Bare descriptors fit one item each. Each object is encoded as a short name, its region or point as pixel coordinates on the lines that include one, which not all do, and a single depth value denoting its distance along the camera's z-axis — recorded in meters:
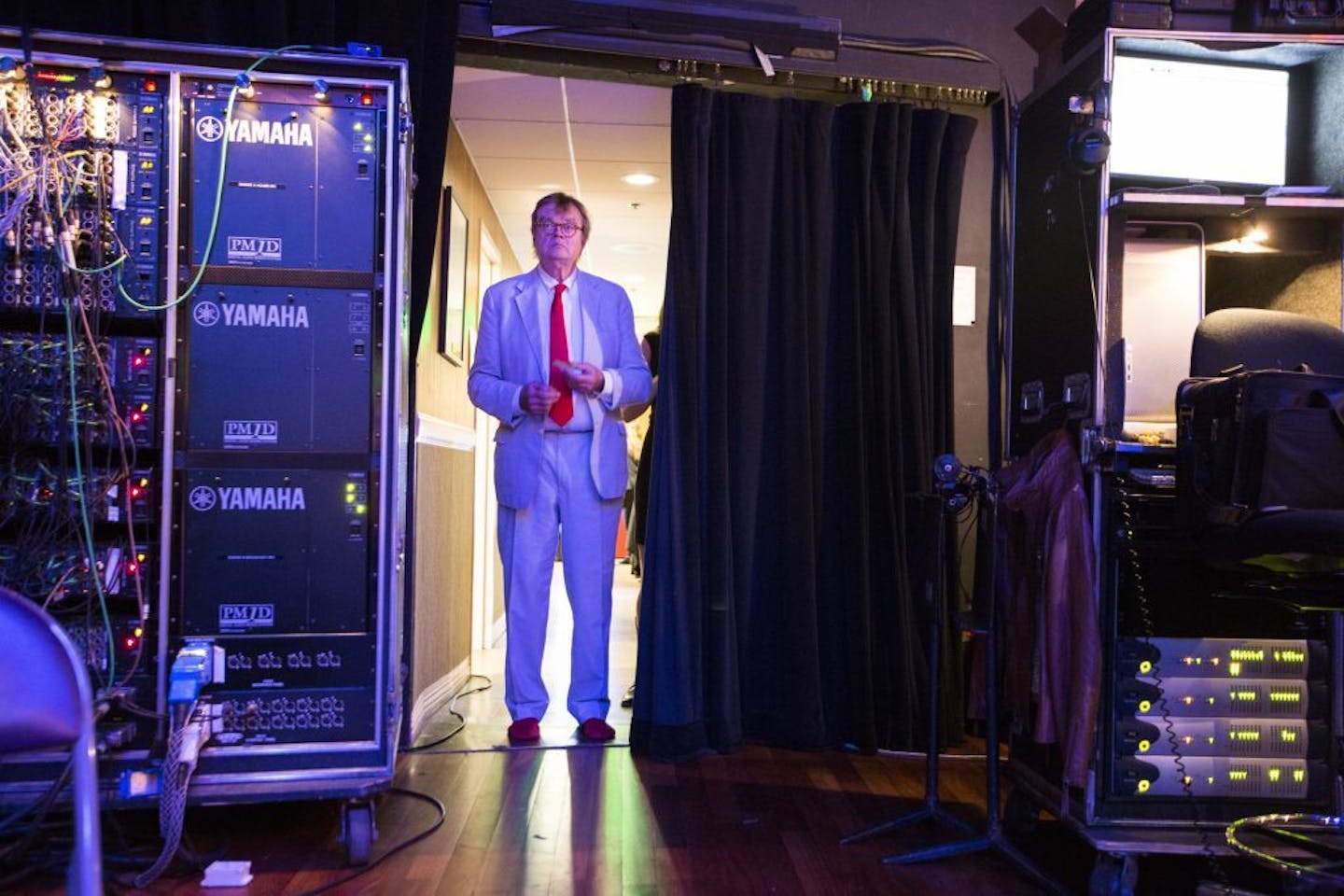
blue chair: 1.18
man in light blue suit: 3.21
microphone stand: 2.29
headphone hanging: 2.30
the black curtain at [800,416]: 3.14
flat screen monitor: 2.54
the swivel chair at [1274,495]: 1.80
